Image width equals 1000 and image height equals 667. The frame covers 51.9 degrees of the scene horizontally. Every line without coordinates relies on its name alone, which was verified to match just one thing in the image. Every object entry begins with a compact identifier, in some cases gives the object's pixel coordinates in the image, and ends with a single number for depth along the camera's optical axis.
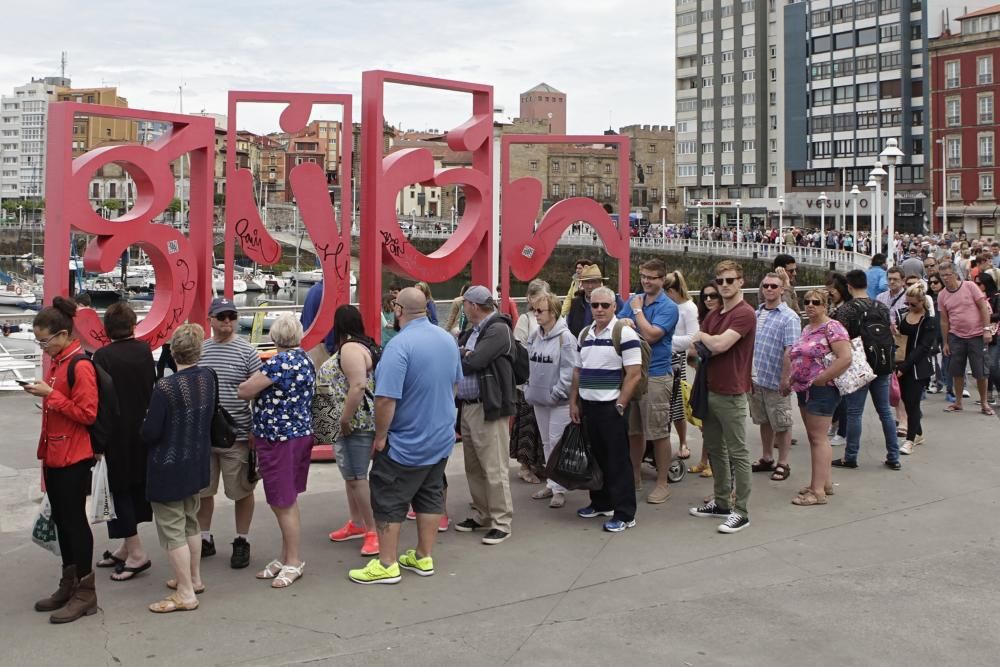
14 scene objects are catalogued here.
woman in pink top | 7.21
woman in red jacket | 4.97
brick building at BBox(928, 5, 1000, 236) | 65.44
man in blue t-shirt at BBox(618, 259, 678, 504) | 7.29
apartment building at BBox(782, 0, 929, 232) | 71.12
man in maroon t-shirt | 6.62
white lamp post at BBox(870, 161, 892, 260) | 26.20
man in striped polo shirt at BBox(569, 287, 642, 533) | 6.59
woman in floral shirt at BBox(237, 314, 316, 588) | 5.45
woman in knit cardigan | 5.06
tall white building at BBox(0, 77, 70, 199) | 166.75
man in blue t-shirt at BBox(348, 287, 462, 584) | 5.47
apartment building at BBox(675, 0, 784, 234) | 81.88
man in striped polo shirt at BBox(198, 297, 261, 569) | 5.62
